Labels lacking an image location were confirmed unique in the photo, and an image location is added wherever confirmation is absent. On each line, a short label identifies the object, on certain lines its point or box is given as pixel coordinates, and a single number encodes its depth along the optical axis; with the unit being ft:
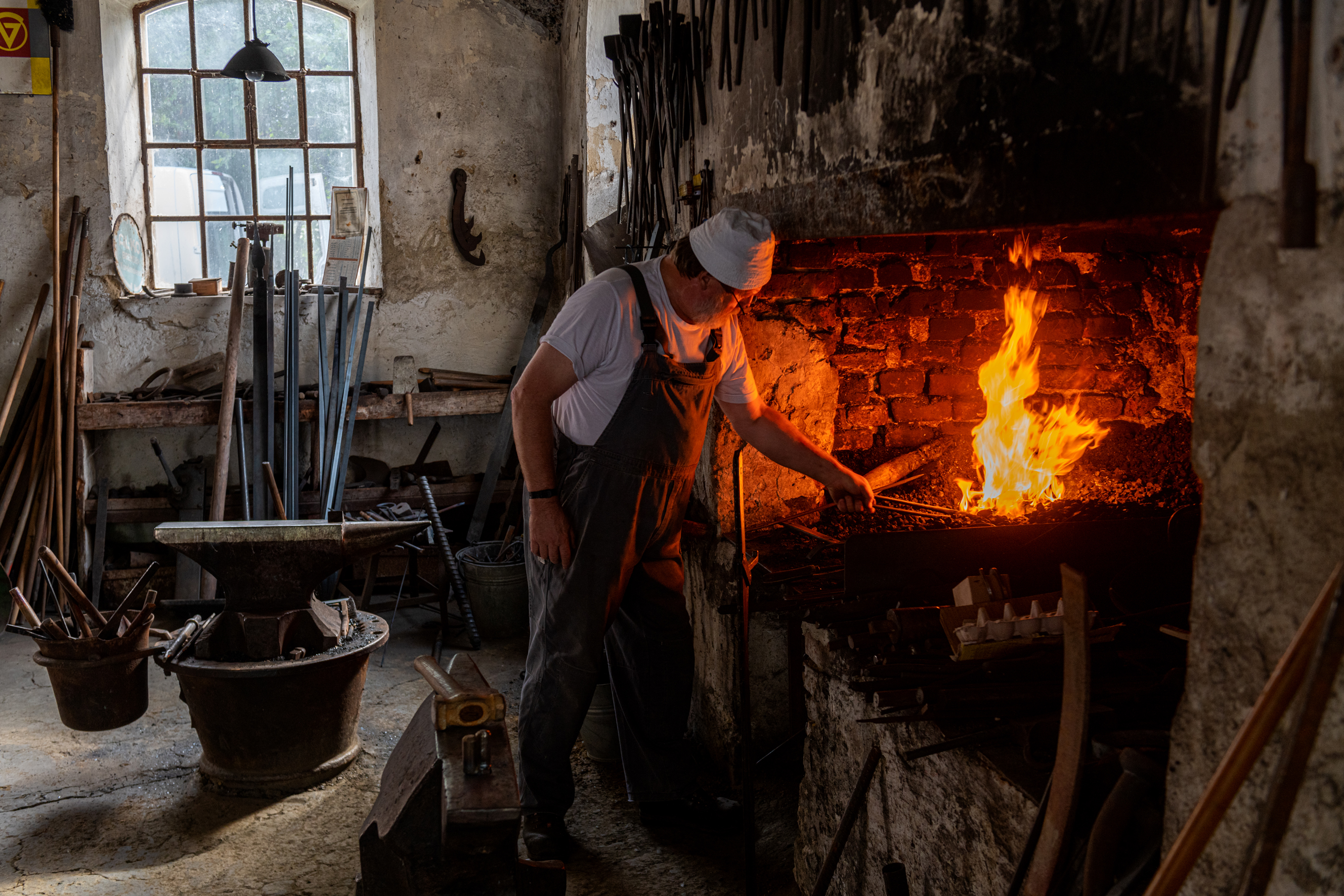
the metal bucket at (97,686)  10.78
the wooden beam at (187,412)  17.22
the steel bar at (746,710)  8.55
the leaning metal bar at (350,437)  17.63
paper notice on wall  19.13
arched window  19.10
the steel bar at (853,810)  7.02
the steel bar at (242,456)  17.04
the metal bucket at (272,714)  10.50
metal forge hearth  7.74
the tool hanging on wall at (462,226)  19.22
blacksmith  8.54
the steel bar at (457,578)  15.76
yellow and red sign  17.33
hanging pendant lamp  16.96
